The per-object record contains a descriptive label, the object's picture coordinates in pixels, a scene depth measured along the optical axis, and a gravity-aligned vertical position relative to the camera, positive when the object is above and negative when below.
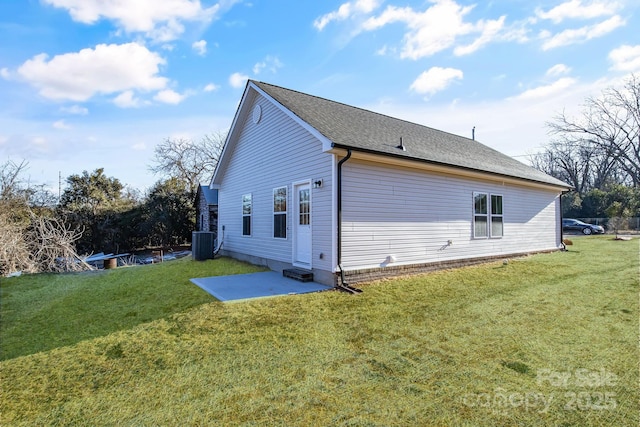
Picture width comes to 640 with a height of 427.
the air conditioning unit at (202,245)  10.53 -0.98
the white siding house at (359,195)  6.68 +0.55
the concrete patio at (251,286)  5.90 -1.45
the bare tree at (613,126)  30.42 +8.77
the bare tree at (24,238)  9.26 -0.64
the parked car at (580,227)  23.89 -1.03
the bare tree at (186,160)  28.17 +5.10
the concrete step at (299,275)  6.90 -1.31
